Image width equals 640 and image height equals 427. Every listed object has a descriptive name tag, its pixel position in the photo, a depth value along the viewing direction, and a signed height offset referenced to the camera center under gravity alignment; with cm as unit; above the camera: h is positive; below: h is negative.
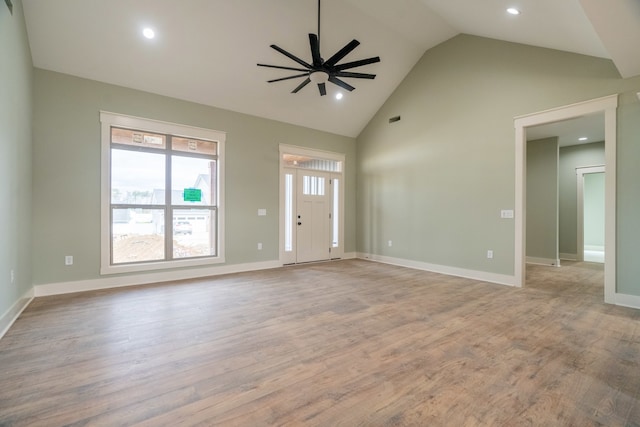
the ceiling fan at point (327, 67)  320 +179
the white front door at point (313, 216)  639 -5
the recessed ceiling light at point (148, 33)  380 +241
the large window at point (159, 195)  437 +31
